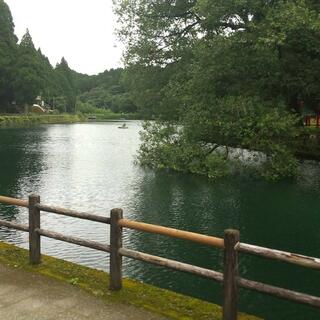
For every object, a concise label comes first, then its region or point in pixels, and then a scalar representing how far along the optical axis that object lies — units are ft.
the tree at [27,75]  291.40
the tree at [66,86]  412.12
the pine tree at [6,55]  292.64
